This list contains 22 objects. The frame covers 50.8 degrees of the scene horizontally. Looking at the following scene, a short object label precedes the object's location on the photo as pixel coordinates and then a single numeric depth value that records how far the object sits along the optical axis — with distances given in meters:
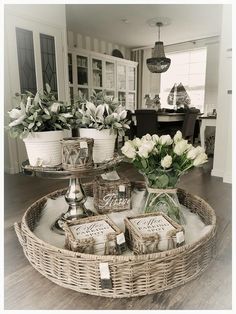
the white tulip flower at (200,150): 1.04
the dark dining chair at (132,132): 4.16
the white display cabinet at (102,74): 4.64
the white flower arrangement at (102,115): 1.14
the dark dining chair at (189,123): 3.85
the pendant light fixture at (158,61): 4.20
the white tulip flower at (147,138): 1.13
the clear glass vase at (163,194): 1.07
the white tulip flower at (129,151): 1.09
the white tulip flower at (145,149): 1.04
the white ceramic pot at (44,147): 1.05
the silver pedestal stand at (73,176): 1.04
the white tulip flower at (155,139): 1.12
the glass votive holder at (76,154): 1.04
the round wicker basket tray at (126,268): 0.80
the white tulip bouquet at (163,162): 1.04
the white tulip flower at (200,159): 1.02
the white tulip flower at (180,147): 1.04
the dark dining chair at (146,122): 3.49
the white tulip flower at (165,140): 1.10
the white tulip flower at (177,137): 1.11
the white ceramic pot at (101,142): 1.15
